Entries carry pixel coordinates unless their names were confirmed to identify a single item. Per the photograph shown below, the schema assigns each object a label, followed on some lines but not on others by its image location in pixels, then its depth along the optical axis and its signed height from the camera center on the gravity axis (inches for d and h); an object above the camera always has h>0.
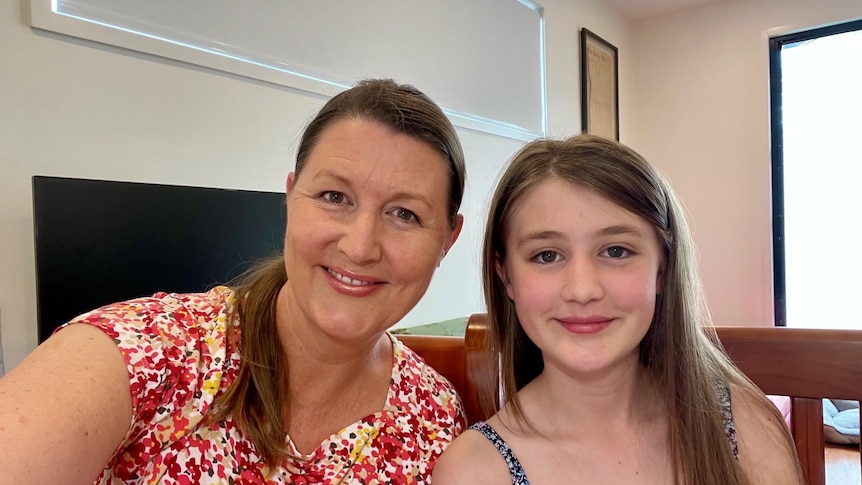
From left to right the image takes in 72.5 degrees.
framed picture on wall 161.6 +42.9
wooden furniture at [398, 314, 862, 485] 34.9 -8.4
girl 38.8 -8.0
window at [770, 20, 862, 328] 155.2 +14.8
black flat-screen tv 53.5 +0.8
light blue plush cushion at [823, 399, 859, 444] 112.1 -38.5
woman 32.7 -5.7
